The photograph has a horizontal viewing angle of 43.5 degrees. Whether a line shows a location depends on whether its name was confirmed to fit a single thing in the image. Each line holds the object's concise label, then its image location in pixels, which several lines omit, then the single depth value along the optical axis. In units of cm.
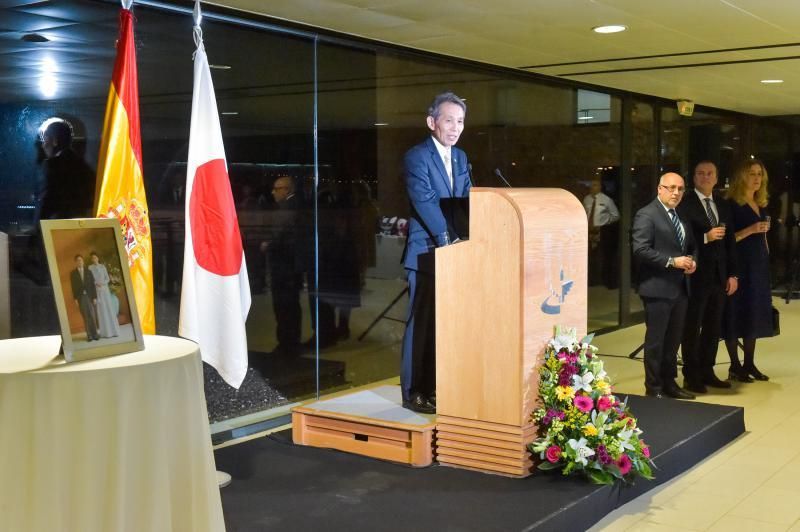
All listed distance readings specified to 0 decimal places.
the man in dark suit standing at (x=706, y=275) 669
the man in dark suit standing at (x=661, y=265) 627
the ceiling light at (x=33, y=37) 471
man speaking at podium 485
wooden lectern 438
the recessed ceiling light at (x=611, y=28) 647
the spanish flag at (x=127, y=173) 398
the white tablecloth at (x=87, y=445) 222
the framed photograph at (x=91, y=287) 238
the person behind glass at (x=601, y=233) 1015
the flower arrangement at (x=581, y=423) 433
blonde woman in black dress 724
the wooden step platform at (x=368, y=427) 470
